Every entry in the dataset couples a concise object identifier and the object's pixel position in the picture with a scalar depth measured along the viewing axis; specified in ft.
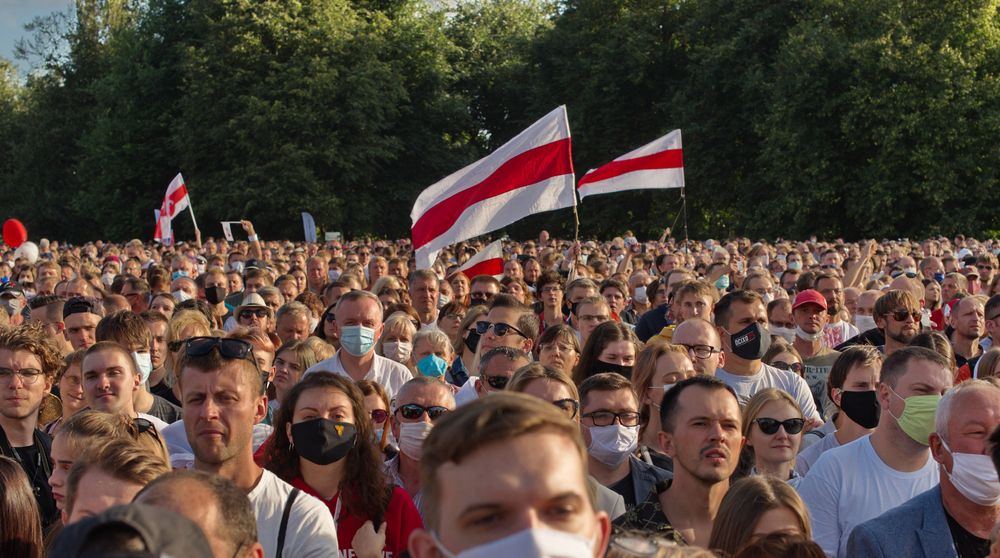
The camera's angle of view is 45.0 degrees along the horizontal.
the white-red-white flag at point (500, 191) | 38.09
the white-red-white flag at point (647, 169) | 56.08
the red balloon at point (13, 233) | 98.50
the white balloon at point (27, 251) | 80.33
